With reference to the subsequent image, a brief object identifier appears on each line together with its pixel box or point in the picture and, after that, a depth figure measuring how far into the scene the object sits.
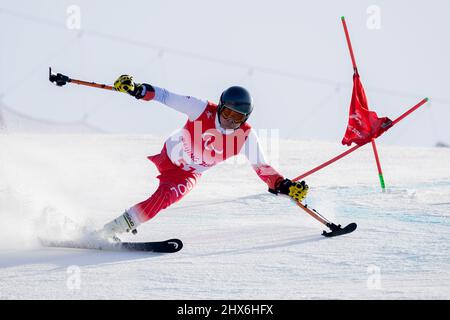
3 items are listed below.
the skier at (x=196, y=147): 10.05
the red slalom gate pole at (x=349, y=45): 15.77
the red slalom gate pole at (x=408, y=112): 14.07
